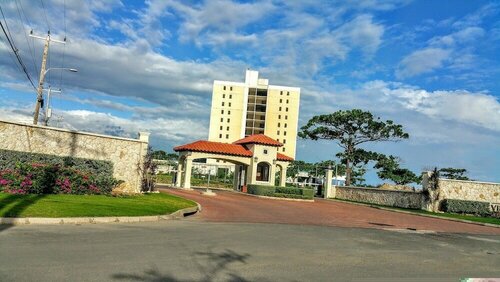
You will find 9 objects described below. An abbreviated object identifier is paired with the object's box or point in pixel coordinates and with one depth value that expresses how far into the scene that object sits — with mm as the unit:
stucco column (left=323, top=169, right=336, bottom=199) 50750
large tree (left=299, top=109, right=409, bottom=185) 55938
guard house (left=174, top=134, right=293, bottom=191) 45719
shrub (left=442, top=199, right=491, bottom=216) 35375
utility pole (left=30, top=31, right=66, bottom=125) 34156
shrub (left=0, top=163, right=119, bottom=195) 18250
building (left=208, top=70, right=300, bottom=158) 120562
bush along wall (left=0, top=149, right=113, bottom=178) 20859
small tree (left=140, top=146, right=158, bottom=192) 27266
